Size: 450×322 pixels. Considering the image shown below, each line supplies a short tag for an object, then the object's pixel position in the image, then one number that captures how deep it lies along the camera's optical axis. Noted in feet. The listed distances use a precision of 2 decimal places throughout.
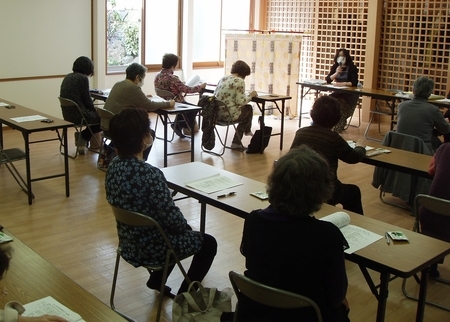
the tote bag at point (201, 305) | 9.26
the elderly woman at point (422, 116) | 18.04
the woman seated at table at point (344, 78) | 27.94
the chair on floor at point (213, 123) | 23.25
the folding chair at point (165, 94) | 24.44
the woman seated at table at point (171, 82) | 24.35
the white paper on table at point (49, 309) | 6.73
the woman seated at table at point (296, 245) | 7.37
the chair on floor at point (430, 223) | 11.83
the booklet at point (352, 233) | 9.12
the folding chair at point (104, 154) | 20.83
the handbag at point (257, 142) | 24.07
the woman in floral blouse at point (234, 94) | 23.13
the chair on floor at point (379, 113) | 26.23
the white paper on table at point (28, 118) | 17.65
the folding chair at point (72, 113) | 21.43
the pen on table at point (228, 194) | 11.25
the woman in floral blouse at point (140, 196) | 9.84
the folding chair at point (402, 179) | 16.75
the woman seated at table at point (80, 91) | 21.59
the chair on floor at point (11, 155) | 16.58
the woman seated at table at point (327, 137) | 13.15
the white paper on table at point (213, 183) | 11.64
